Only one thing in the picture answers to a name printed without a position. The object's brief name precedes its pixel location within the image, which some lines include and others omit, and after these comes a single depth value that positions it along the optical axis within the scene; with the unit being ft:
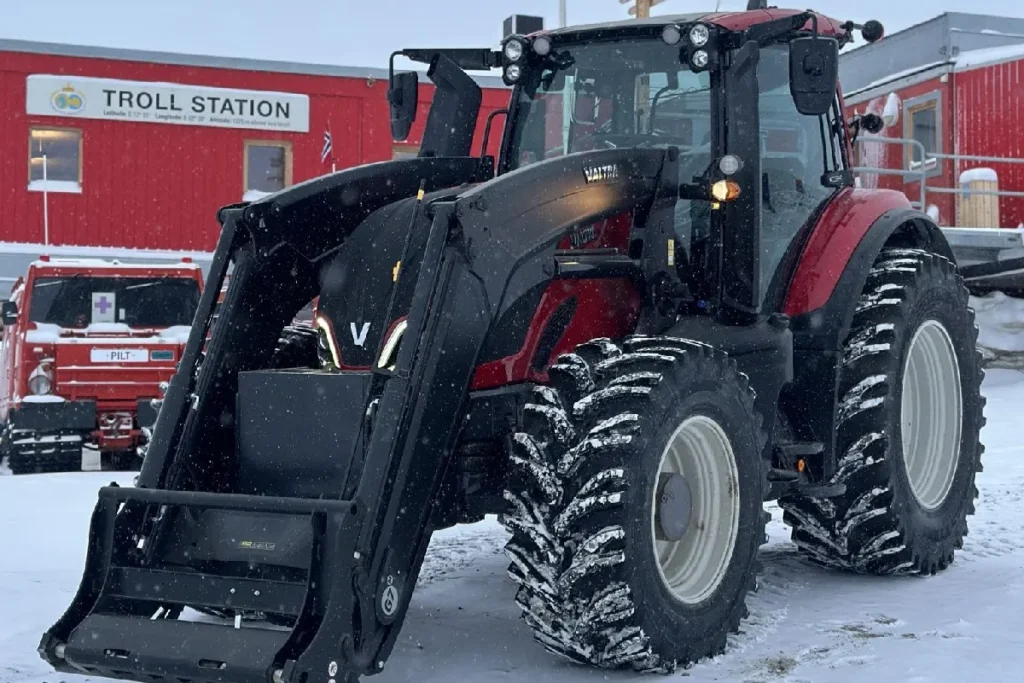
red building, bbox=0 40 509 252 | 66.59
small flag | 69.10
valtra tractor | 14.30
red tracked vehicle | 40.86
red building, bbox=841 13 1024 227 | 56.75
